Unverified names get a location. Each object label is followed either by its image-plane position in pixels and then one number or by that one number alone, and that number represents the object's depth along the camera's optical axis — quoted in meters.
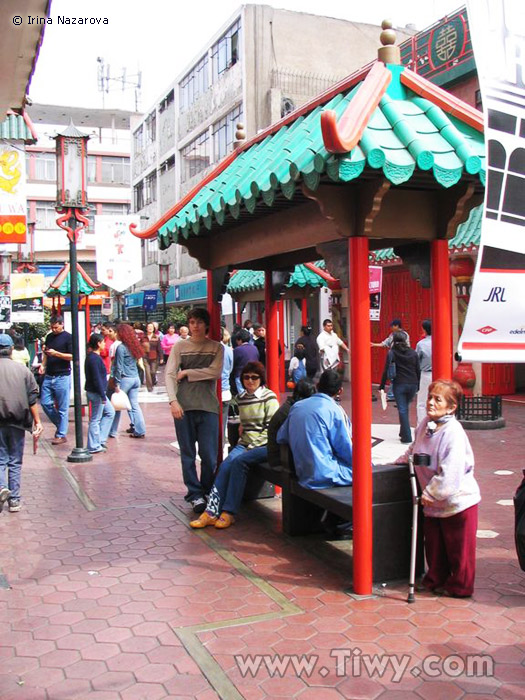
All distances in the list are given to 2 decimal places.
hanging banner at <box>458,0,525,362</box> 3.19
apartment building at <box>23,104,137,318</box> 48.72
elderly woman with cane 4.35
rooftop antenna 55.19
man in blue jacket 5.20
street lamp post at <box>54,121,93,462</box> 9.30
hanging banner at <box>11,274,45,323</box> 19.88
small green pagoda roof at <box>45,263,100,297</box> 13.82
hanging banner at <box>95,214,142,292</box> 13.14
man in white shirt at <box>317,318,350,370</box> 14.55
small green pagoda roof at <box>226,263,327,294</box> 12.95
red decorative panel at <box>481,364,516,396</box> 14.90
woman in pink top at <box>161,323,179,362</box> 21.11
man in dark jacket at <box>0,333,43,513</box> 6.48
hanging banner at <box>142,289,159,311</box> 35.12
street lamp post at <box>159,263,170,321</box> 25.23
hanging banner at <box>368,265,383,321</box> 14.02
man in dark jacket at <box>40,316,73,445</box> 10.44
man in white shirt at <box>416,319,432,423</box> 9.70
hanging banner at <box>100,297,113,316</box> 28.09
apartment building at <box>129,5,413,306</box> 26.50
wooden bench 4.70
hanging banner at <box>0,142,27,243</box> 10.57
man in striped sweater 6.41
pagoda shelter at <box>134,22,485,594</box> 4.04
